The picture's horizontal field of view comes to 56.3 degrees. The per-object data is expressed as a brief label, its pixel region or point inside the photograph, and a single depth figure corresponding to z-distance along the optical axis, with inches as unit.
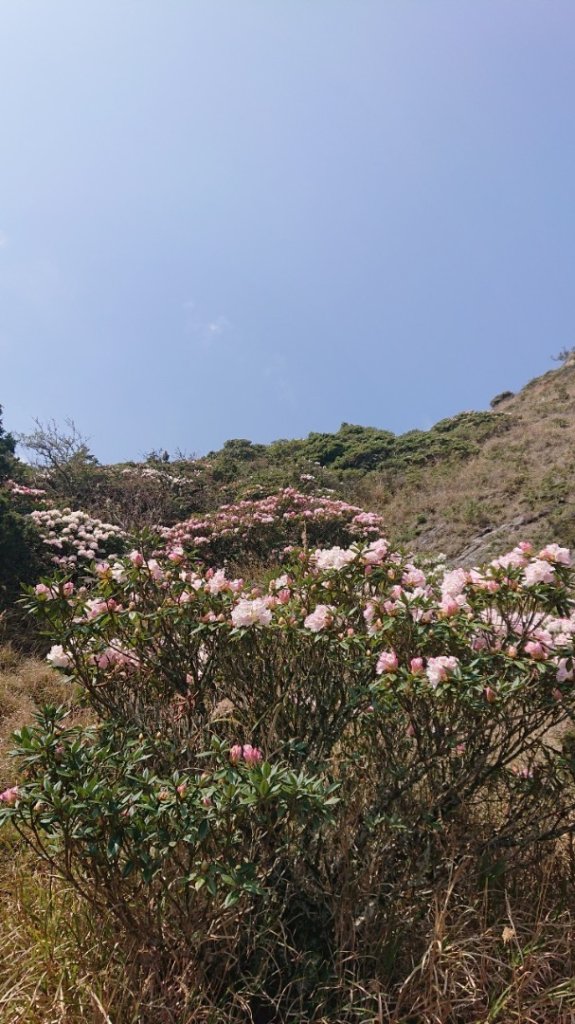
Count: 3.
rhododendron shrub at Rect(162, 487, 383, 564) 412.8
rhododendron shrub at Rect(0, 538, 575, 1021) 69.7
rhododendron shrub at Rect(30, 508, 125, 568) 340.2
